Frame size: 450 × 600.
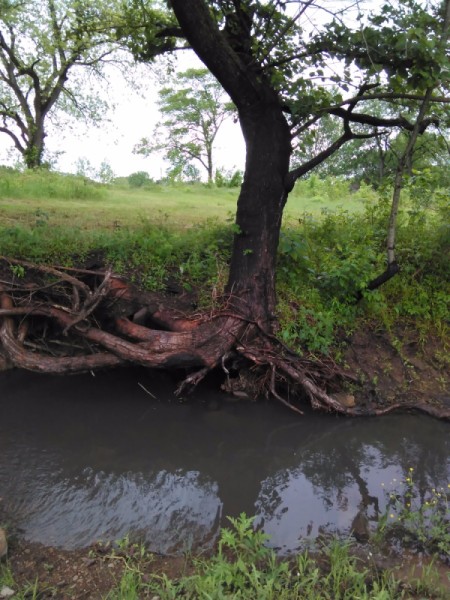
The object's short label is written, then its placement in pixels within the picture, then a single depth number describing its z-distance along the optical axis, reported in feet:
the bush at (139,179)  56.52
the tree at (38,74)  55.52
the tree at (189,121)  102.47
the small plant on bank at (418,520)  12.69
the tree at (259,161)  18.94
